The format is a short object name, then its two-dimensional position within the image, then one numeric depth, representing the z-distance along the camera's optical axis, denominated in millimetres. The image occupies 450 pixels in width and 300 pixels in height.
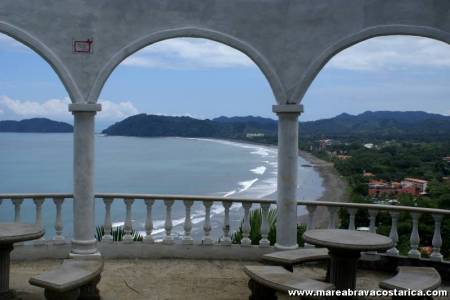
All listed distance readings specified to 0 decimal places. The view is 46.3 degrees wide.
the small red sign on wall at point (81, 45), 7457
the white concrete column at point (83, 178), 7559
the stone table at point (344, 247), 5672
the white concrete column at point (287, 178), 7664
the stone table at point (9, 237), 5718
